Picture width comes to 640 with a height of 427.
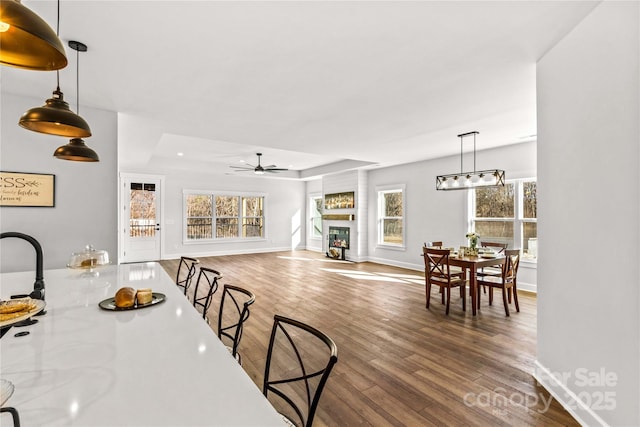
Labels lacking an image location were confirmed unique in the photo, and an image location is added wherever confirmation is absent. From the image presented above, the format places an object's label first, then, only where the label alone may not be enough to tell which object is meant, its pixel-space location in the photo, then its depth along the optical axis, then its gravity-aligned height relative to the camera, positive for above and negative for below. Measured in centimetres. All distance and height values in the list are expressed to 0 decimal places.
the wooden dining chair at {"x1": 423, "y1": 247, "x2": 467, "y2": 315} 421 -86
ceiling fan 914 +144
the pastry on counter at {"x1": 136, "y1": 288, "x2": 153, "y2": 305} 173 -47
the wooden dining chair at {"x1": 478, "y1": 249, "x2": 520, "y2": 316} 411 -90
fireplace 918 -71
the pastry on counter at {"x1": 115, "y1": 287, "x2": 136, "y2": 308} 167 -47
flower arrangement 479 -42
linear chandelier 447 +52
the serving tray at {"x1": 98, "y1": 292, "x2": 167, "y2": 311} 165 -51
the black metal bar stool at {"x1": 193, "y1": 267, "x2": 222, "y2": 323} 231 -135
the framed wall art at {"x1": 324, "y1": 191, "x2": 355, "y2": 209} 899 +42
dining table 409 -68
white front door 834 -11
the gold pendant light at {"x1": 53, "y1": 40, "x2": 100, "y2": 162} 223 +47
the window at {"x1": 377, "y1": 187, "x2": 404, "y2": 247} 804 -6
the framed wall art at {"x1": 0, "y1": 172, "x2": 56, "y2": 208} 319 +27
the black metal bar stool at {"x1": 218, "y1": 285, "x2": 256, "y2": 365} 174 -135
